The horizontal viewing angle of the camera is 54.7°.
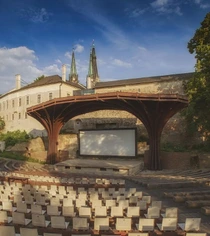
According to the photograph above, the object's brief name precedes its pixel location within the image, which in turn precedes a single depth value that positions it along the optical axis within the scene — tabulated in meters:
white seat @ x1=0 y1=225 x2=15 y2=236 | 4.41
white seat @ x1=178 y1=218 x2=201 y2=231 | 5.55
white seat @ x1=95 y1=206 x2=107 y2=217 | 6.23
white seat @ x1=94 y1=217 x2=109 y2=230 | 5.46
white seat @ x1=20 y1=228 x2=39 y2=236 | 4.37
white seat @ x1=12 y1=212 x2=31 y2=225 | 5.76
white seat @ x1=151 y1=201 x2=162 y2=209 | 7.21
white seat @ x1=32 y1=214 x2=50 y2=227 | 5.70
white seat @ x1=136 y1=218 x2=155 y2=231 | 5.58
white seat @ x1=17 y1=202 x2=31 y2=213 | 6.70
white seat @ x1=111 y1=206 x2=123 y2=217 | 6.44
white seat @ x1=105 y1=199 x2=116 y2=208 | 7.26
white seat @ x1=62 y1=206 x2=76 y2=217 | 6.55
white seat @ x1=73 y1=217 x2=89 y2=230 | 5.47
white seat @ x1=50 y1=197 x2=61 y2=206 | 7.42
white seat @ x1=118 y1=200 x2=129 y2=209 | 7.26
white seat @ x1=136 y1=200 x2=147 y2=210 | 7.52
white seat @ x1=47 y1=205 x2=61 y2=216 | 6.55
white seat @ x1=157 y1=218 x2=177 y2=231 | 5.66
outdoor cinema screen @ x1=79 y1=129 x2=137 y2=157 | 23.56
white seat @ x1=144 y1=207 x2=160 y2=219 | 6.53
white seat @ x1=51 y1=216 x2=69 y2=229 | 5.59
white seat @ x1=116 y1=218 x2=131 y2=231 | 5.49
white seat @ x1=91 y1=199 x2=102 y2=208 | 7.17
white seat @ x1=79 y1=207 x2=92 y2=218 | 6.39
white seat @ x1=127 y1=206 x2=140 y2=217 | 6.50
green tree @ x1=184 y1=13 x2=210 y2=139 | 19.95
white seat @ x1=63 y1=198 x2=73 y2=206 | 7.12
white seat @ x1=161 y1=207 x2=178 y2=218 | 6.10
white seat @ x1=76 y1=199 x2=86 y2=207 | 7.27
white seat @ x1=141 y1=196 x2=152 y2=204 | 8.33
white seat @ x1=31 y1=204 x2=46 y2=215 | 6.49
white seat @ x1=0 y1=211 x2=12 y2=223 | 5.81
